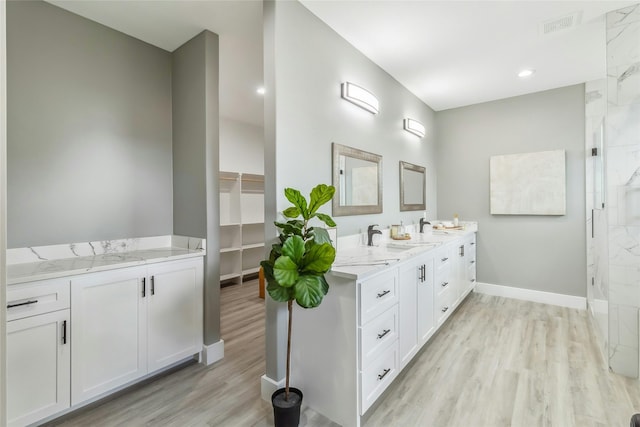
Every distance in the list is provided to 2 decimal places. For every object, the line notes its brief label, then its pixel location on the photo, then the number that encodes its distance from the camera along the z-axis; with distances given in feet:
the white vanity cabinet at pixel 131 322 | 5.85
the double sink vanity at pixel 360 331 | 5.32
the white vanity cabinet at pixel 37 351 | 5.03
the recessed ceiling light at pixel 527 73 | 10.26
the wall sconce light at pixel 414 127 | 11.53
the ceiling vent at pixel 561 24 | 7.39
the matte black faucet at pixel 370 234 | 8.71
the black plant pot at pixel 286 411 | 5.19
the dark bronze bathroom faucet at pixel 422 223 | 11.91
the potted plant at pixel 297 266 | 4.60
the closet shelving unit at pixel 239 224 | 15.89
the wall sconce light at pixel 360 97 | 8.12
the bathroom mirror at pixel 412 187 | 11.51
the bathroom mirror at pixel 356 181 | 7.99
